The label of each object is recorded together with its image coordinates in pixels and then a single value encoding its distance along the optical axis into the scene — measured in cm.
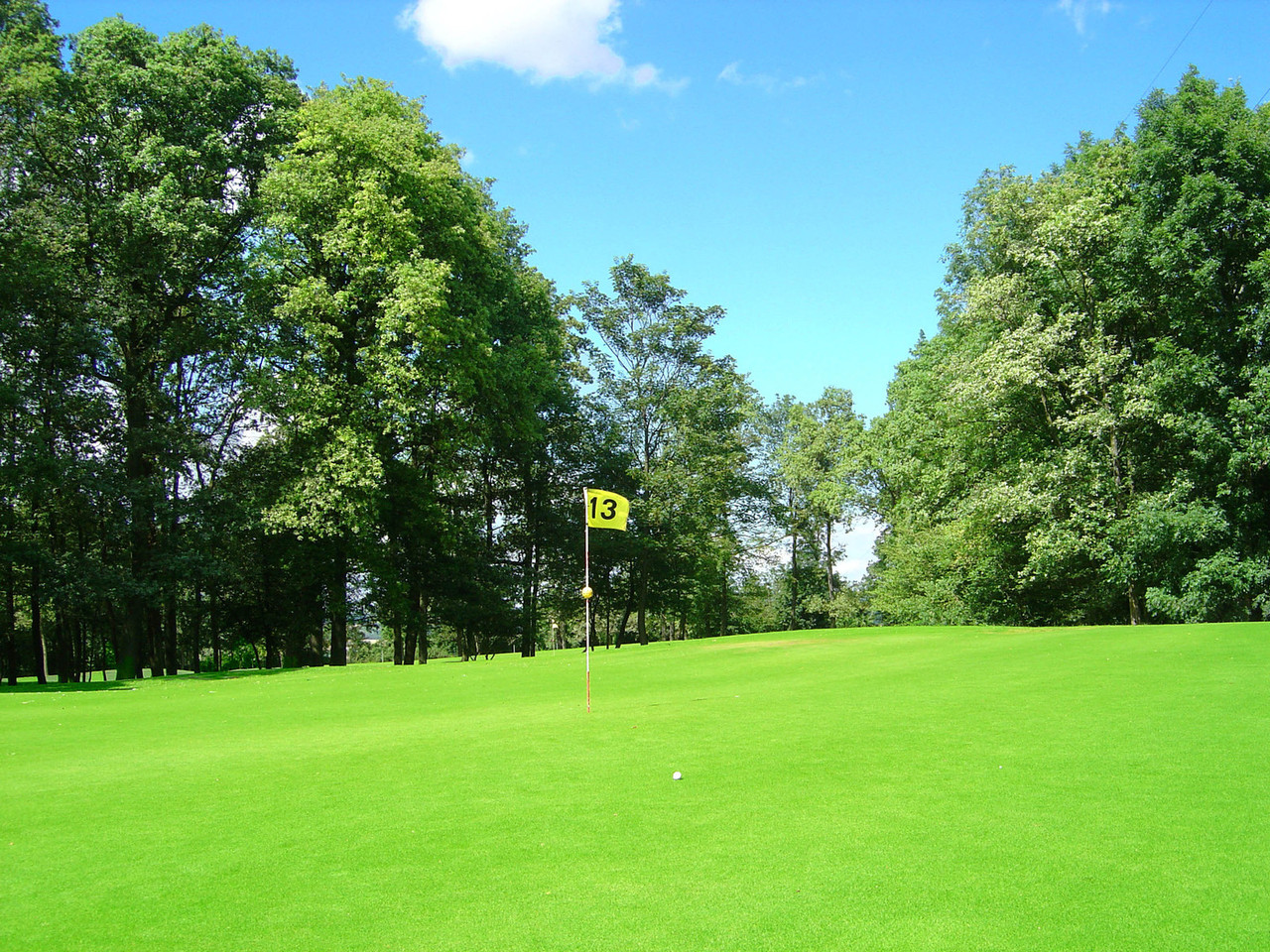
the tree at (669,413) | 4419
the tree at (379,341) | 2702
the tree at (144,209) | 2631
